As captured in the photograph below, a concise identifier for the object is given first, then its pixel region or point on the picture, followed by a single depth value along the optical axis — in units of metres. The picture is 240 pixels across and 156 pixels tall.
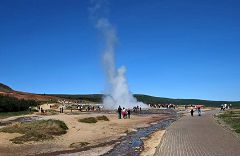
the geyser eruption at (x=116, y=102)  53.05
